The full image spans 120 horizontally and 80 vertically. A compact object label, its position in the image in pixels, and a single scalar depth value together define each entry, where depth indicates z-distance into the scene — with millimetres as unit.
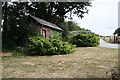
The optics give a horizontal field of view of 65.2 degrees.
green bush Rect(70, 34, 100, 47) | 9676
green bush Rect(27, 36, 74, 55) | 6175
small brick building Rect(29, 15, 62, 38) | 9055
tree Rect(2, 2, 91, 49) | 7356
